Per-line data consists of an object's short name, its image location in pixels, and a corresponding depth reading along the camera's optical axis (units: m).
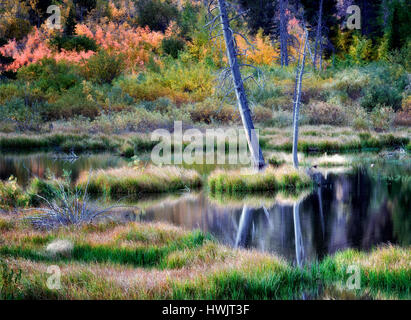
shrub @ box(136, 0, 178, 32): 49.69
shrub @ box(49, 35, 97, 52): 42.31
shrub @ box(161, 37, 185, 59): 43.09
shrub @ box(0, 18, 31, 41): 43.28
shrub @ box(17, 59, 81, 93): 36.22
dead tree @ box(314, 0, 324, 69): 35.22
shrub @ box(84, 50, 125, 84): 38.81
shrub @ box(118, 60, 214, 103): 35.19
